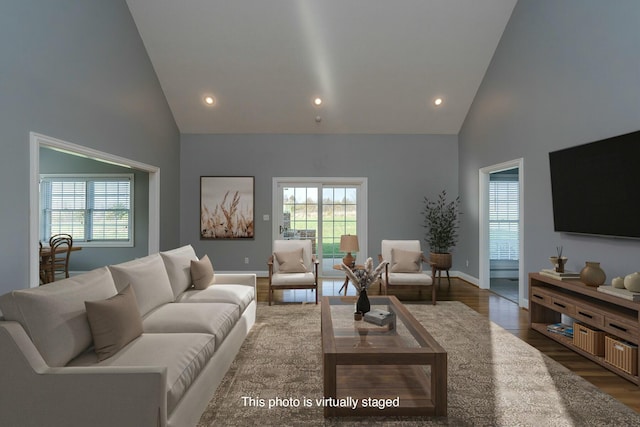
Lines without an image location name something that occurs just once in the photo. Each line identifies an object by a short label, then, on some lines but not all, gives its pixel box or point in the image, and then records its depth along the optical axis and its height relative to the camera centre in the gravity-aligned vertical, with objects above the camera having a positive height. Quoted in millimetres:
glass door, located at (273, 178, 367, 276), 6898 +110
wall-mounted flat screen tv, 2994 +318
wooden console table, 2648 -820
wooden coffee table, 2162 -1092
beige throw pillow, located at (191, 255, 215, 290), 3697 -626
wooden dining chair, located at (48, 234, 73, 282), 5133 -620
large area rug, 2154 -1252
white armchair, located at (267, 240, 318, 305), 4793 -727
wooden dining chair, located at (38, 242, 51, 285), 5184 -805
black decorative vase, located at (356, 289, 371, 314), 3143 -791
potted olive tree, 6453 -92
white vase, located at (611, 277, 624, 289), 2898 -541
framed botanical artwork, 6770 +200
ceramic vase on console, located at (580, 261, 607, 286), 3127 -514
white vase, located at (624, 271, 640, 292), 2670 -496
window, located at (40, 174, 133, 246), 6688 +209
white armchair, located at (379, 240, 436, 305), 4887 -735
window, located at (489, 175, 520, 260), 7058 -9
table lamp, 5089 -391
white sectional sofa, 1616 -800
